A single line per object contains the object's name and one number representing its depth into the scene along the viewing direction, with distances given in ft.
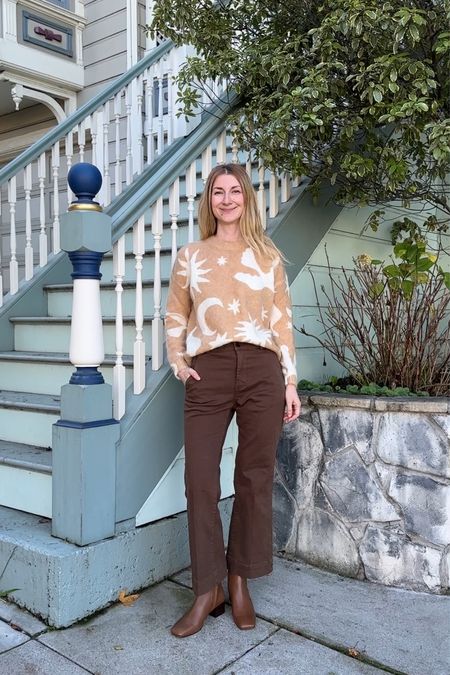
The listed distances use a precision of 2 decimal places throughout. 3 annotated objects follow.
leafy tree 8.16
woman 7.17
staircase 8.02
